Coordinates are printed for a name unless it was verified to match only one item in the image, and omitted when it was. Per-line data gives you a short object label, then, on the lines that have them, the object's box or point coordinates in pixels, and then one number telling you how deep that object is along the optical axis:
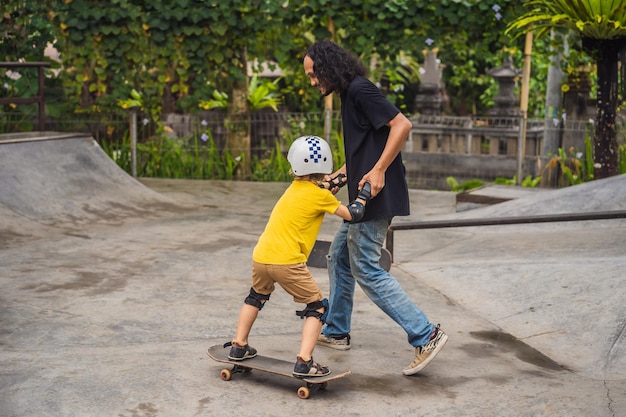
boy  4.15
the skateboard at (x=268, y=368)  4.10
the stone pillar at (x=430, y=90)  21.69
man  4.41
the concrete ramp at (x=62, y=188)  8.41
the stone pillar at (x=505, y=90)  19.95
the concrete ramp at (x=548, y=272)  5.11
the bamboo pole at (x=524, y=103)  11.83
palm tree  9.09
